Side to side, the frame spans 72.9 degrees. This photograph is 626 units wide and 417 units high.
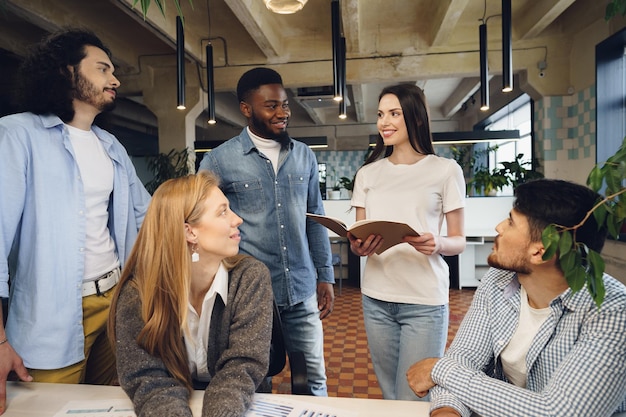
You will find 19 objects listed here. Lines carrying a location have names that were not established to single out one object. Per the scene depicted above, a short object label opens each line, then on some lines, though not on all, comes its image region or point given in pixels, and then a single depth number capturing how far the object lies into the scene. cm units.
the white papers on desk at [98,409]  105
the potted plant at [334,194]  684
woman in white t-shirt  156
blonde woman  112
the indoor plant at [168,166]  571
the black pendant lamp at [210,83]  377
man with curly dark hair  138
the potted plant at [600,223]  69
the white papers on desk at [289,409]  103
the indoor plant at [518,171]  562
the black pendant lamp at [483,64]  334
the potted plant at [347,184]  614
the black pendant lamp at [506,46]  295
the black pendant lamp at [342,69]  316
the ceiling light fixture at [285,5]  232
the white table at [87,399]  105
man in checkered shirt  96
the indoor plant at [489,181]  584
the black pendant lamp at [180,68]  320
